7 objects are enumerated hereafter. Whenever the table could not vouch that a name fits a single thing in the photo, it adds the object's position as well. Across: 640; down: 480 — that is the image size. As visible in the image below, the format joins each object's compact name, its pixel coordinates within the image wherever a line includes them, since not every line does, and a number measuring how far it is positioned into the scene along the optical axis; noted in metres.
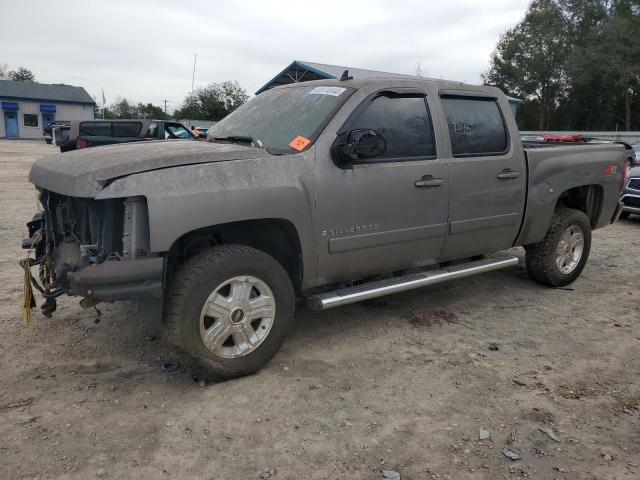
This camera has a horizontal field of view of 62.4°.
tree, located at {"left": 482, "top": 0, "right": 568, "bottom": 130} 43.22
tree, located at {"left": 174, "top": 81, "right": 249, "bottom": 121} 48.22
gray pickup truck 3.01
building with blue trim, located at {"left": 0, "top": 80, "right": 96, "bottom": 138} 46.88
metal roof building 25.30
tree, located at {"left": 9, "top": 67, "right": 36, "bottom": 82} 71.94
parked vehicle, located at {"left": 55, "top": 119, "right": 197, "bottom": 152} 9.77
